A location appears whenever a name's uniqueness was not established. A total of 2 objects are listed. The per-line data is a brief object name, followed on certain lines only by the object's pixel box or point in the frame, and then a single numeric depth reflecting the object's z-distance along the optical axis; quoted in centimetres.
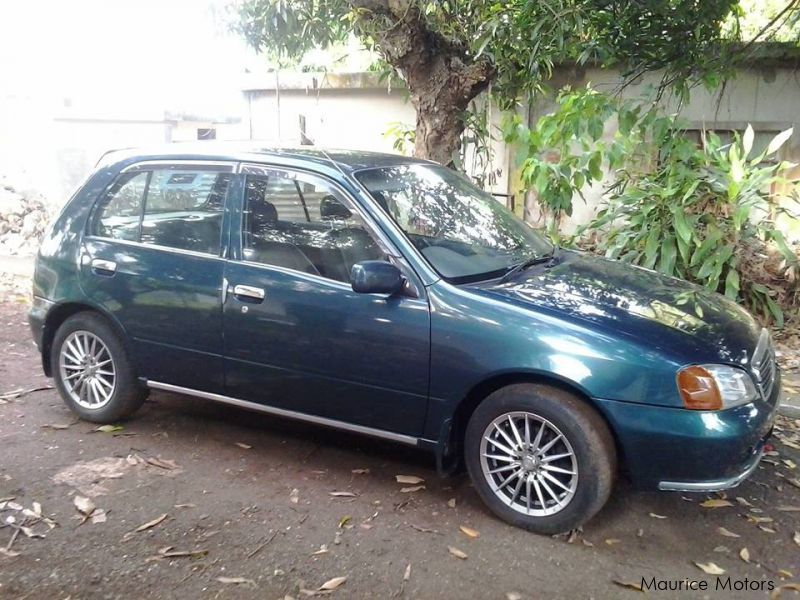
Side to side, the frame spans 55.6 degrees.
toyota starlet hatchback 347
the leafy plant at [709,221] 685
